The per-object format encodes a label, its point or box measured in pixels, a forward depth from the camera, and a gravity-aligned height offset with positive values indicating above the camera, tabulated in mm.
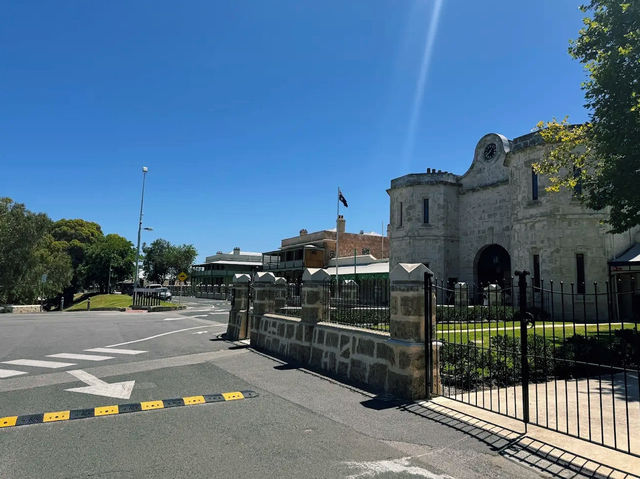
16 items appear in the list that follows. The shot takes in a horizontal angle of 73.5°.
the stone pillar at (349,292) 9211 -97
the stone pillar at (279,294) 12305 -243
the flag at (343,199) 41094 +8415
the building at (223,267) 68688 +2981
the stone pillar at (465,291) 7084 -8
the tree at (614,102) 11719 +5549
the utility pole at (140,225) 36981 +4898
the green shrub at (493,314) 16662 -933
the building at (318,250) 51281 +4683
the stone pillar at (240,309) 13461 -766
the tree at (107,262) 59656 +2628
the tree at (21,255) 33750 +1943
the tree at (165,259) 79562 +4448
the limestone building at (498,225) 21734 +4024
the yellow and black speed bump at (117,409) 5430 -1757
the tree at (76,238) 63812 +6753
